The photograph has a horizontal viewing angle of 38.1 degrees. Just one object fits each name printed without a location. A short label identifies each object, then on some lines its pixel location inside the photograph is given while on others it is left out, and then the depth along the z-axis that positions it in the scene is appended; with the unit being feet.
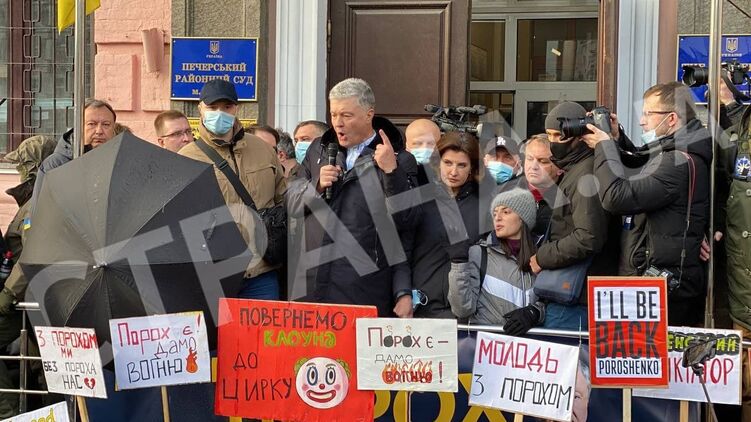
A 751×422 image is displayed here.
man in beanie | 16.12
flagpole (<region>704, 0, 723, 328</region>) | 15.99
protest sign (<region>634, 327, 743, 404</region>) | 14.89
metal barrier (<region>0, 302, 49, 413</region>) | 17.08
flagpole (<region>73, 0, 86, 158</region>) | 17.35
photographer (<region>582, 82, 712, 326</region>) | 15.78
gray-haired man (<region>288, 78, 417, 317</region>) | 16.53
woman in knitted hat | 16.20
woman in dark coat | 16.96
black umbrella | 14.93
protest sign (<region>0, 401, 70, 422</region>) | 13.37
